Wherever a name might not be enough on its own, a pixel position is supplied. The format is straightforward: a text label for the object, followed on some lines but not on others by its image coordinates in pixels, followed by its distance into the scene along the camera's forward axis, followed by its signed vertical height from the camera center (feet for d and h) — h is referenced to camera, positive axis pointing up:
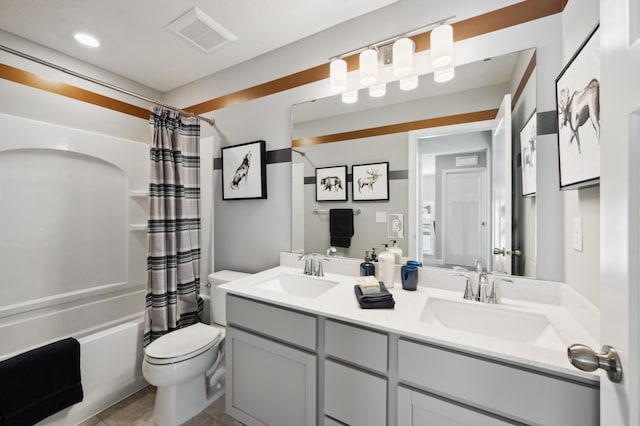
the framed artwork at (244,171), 7.00 +1.13
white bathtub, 5.74 -3.05
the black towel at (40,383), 4.72 -3.21
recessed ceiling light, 6.14 +4.12
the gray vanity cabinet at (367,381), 2.64 -2.08
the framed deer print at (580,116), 2.79 +1.10
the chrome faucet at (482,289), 4.10 -1.21
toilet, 5.19 -3.20
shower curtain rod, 4.71 +2.81
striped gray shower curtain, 6.61 -0.36
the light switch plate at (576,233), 3.41 -0.31
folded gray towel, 3.90 -1.32
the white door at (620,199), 1.66 +0.07
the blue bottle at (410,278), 4.69 -1.18
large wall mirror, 4.39 +0.89
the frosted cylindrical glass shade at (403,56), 4.85 +2.84
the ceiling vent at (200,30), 5.61 +4.12
